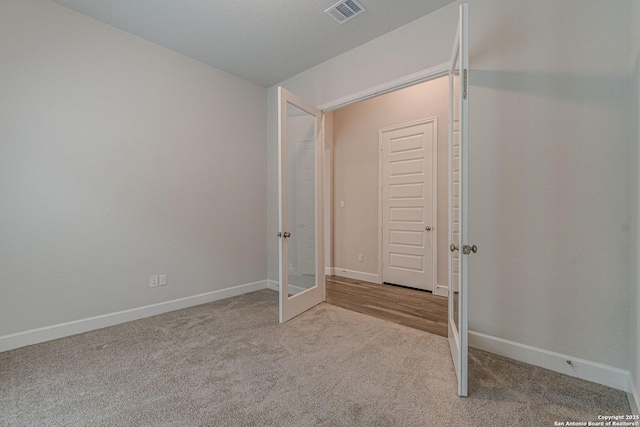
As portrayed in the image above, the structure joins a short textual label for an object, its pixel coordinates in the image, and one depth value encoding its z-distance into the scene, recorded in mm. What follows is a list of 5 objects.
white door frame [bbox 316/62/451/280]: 2506
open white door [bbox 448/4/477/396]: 1660
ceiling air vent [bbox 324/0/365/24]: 2418
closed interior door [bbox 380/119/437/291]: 4027
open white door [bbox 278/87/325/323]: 2857
